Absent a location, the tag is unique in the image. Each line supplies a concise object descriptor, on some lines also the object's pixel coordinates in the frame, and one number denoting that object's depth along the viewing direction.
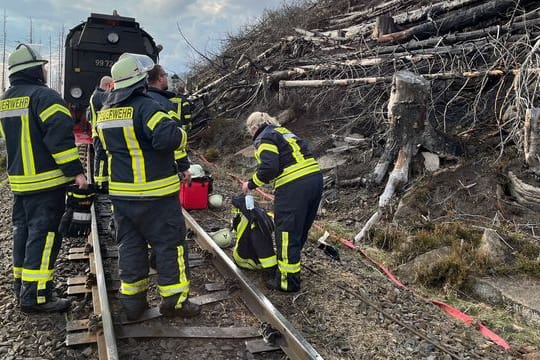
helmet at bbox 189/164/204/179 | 7.48
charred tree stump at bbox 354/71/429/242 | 7.10
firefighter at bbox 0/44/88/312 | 4.05
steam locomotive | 11.62
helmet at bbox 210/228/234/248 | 5.94
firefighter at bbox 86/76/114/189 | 5.13
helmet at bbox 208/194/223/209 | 7.63
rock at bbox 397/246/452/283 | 5.37
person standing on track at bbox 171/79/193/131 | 7.67
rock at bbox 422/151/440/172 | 7.50
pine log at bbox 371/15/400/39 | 10.65
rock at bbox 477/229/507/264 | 5.39
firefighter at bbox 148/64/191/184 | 5.29
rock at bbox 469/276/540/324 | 4.62
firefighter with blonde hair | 4.66
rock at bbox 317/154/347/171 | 8.96
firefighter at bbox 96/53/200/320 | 3.72
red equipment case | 7.45
